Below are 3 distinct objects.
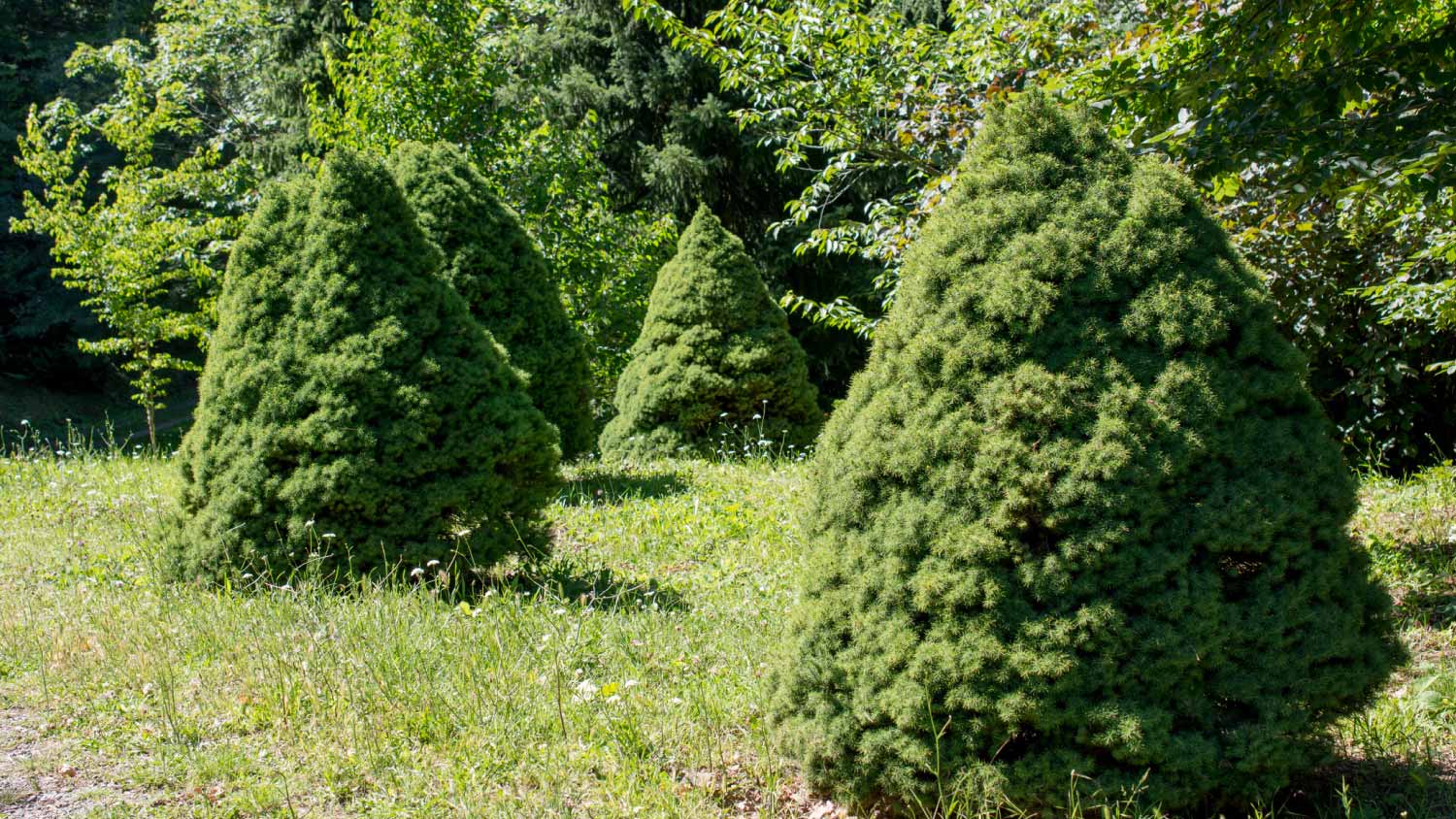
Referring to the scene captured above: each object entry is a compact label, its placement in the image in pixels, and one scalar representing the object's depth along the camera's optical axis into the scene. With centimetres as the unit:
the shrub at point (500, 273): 868
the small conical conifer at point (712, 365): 1051
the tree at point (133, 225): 1286
